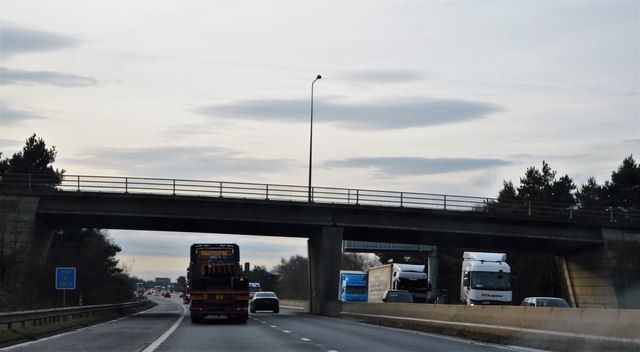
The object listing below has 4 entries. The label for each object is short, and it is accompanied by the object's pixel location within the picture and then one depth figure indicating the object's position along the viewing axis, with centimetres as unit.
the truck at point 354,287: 8081
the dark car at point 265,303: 6725
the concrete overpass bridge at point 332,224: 6000
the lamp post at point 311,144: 6644
